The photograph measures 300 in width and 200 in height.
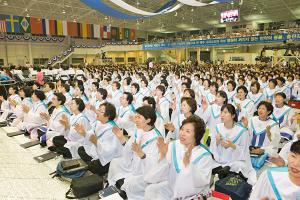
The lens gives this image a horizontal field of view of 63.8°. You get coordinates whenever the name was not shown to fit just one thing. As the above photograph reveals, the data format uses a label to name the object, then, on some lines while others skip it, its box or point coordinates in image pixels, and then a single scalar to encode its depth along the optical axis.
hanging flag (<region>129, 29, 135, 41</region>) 32.27
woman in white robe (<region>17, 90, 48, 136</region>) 5.83
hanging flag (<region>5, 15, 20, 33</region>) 21.89
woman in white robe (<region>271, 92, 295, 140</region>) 5.79
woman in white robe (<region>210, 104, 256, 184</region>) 3.66
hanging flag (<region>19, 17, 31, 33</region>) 22.54
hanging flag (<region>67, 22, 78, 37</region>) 25.59
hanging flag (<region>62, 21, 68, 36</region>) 25.09
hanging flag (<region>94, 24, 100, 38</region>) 28.00
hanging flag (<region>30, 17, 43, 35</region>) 23.07
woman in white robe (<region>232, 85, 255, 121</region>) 6.13
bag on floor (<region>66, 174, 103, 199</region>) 3.37
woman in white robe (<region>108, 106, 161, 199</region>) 3.24
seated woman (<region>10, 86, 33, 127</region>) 6.61
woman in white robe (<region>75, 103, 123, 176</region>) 3.90
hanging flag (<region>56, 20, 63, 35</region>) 24.64
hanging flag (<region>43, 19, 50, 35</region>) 23.88
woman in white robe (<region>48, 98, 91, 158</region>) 4.70
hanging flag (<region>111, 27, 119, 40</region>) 29.39
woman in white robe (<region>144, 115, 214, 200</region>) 2.67
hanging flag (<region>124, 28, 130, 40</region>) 31.30
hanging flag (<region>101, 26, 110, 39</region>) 28.50
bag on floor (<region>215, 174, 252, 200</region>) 3.00
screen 23.70
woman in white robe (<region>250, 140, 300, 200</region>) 2.00
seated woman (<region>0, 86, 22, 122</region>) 6.98
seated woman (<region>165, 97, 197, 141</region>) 4.46
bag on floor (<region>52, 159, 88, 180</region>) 3.94
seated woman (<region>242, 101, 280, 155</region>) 4.23
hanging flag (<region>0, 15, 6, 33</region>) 21.41
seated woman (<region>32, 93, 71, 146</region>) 5.13
